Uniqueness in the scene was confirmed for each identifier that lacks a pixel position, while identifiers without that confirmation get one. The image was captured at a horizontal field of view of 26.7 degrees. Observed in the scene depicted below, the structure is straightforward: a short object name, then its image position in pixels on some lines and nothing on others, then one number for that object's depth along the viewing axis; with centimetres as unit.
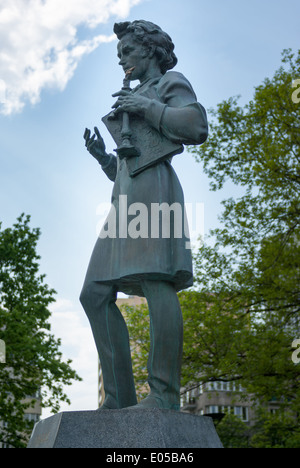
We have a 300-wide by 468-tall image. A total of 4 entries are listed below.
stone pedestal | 351
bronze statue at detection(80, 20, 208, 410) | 416
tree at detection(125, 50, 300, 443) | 1480
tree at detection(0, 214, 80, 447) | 1875
